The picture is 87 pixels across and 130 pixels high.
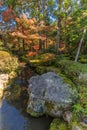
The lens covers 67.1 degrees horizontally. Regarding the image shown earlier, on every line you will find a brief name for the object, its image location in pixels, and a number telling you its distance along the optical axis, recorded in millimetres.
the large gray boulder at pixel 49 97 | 2731
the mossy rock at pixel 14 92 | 3682
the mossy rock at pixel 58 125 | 2526
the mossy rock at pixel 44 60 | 5852
